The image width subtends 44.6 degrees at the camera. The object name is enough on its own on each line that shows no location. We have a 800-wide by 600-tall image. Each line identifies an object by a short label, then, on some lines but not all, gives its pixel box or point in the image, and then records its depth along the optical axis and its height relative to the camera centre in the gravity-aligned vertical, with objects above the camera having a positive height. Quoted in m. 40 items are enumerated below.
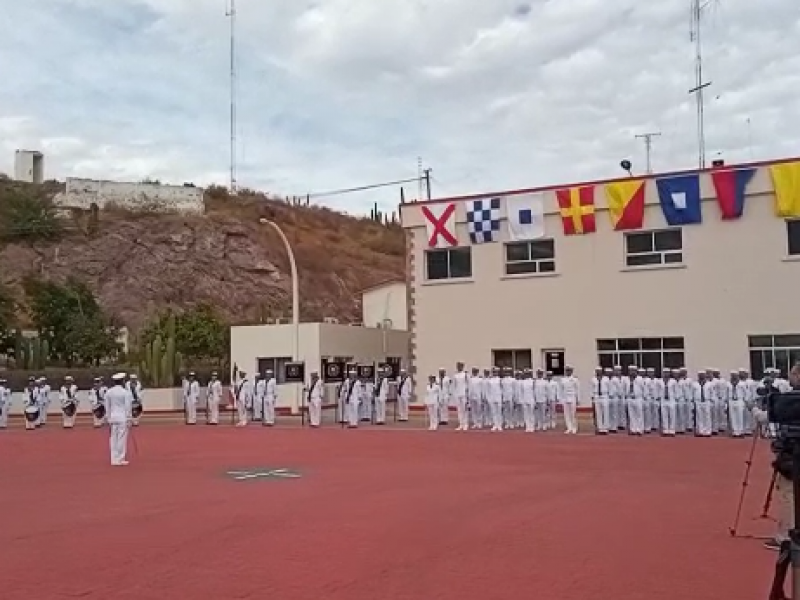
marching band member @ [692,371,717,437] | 25.14 -0.45
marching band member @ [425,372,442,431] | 29.53 -0.25
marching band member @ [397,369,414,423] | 33.06 +0.02
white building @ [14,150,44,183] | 85.38 +20.85
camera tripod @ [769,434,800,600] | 6.27 -1.16
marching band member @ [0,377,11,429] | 34.41 +0.06
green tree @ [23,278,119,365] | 50.12 +3.99
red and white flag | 35.66 +6.22
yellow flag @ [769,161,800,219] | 29.45 +5.98
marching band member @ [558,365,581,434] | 26.91 -0.21
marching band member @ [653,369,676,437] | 25.48 -0.39
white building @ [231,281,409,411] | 39.19 +2.12
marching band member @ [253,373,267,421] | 32.72 +0.06
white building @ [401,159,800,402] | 30.16 +3.65
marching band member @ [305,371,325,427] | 31.03 -0.04
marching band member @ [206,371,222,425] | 34.09 +0.03
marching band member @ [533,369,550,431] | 27.66 -0.25
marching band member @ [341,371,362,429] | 31.00 -0.04
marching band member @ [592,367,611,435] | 26.25 -0.39
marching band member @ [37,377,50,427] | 35.28 +0.23
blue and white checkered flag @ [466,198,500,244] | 34.81 +6.18
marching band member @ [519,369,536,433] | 27.58 -0.27
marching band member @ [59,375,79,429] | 34.53 -0.01
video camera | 6.93 -0.16
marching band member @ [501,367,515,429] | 28.17 -0.18
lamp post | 36.75 +3.31
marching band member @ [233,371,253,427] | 33.00 +0.04
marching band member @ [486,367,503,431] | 28.25 -0.14
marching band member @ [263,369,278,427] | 32.41 -0.17
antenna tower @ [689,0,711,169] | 36.64 +11.22
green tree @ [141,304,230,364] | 50.41 +3.35
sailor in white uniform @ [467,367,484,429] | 28.81 -0.15
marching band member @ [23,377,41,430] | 34.69 -0.10
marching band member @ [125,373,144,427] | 28.42 +0.38
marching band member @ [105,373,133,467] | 19.73 -0.37
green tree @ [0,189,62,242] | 71.62 +13.56
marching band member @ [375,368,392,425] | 32.19 -0.14
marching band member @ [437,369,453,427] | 29.69 +0.07
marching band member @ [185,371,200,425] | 34.69 -0.02
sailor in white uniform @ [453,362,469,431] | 28.98 -0.08
